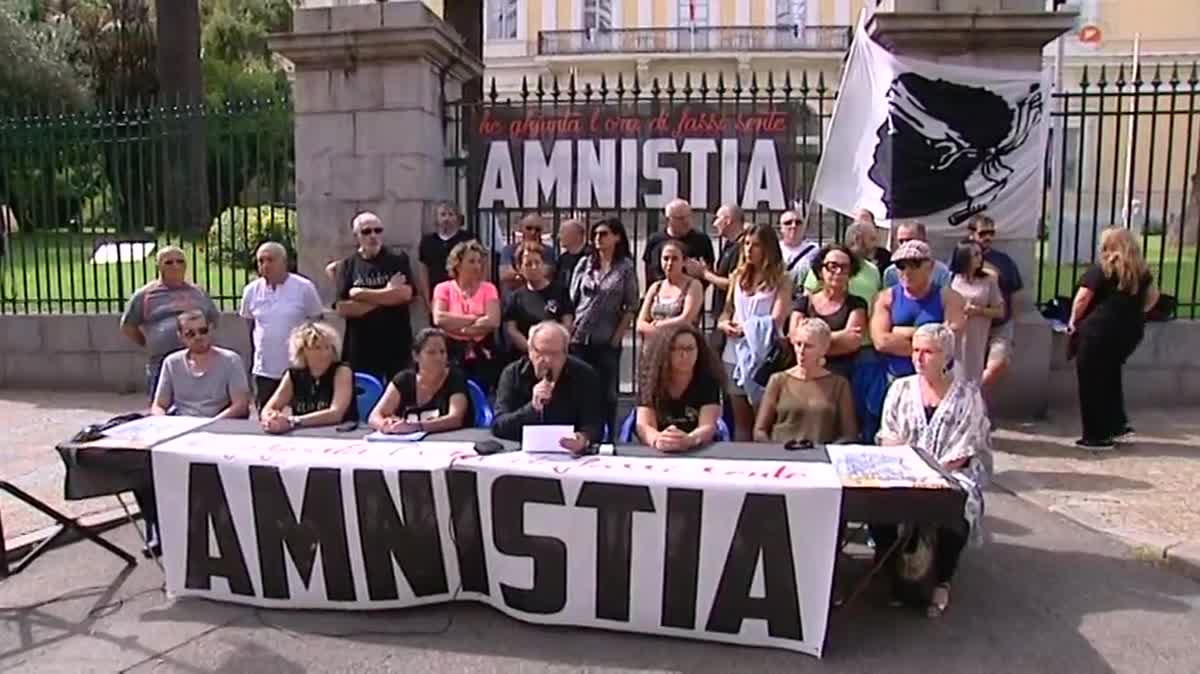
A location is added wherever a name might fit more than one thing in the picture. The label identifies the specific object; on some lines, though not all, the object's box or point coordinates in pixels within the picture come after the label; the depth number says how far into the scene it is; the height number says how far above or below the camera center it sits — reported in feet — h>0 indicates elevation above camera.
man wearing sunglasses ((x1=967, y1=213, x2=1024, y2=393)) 23.82 -1.88
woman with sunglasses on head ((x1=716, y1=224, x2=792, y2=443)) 20.26 -2.08
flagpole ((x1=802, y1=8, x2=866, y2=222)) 27.02 +3.00
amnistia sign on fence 28.12 +1.23
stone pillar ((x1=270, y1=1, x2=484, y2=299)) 27.32 +2.15
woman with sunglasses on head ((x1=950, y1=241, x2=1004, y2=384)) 23.27 -2.14
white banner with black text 13.70 -4.60
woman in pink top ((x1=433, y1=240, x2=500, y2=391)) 21.95 -2.38
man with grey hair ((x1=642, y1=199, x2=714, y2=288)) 24.00 -0.92
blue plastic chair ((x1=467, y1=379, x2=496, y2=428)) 18.54 -3.71
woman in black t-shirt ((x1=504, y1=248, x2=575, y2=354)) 22.21 -2.21
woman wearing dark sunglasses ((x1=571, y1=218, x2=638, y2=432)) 22.02 -2.10
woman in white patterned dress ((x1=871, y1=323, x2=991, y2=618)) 15.43 -3.40
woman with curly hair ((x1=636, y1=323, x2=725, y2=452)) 16.25 -2.88
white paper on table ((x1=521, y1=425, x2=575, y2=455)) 14.93 -3.40
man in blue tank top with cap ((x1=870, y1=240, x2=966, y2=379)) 19.54 -2.00
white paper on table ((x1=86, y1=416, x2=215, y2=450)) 16.29 -3.78
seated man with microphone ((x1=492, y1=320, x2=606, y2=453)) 16.48 -3.10
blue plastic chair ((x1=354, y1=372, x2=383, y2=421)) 19.53 -3.67
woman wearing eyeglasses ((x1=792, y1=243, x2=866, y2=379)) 19.51 -2.02
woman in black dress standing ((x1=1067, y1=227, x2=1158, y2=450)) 24.56 -2.86
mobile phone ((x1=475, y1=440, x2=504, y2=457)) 15.01 -3.57
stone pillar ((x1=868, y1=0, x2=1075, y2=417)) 26.73 +4.12
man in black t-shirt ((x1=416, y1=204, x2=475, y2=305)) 26.18 -1.12
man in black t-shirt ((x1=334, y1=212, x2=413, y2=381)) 23.59 -2.29
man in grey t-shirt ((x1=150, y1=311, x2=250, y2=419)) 19.04 -3.40
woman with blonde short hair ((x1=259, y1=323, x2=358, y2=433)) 17.84 -3.11
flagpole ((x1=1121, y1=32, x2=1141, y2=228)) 28.91 +0.21
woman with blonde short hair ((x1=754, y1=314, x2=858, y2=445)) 16.71 -3.21
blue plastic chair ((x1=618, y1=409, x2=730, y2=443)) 16.85 -3.75
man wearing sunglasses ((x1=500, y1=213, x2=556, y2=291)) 23.43 -1.23
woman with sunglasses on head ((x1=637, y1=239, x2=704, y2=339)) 21.01 -1.92
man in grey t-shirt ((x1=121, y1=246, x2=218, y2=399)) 21.90 -2.32
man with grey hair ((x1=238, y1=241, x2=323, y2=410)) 22.18 -2.36
